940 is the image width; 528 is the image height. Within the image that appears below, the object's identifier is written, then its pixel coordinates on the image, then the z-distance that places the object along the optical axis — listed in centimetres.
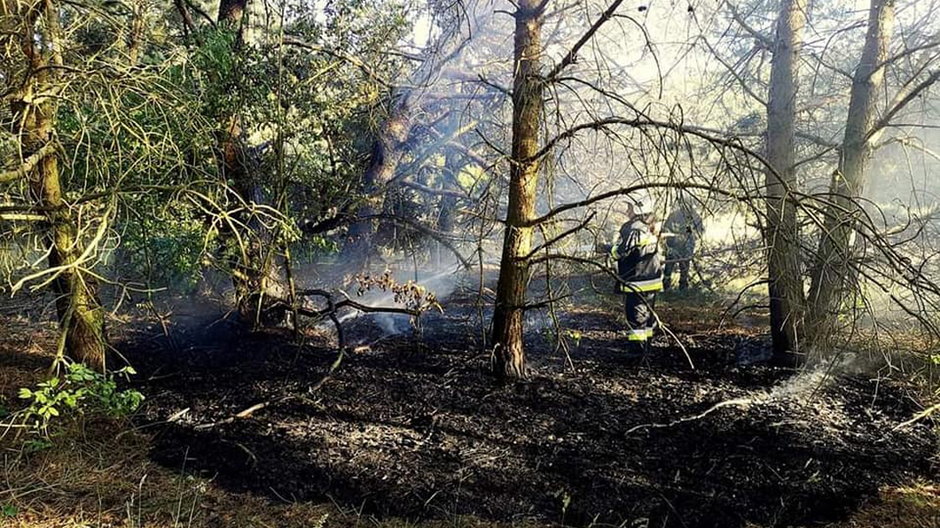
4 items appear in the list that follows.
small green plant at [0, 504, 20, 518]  310
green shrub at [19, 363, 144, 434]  347
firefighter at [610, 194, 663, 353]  685
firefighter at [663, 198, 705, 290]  1109
